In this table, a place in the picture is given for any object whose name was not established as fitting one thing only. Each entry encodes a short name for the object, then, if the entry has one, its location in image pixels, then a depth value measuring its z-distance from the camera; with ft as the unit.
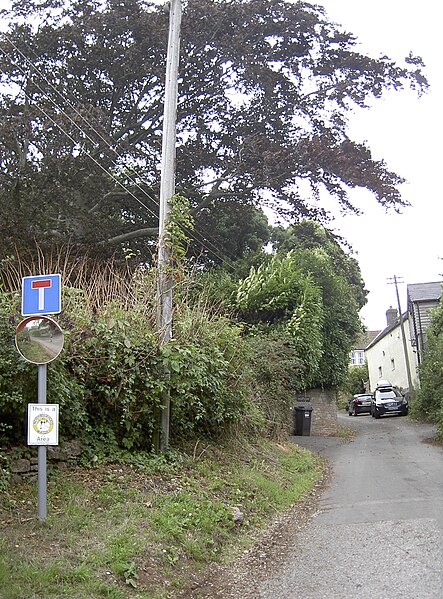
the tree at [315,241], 77.61
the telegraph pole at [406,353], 129.60
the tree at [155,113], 64.23
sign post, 21.89
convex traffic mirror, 22.29
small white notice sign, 21.86
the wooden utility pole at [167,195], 33.60
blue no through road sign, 23.18
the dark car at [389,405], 116.26
